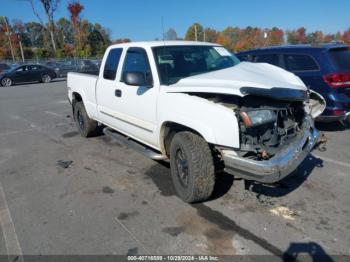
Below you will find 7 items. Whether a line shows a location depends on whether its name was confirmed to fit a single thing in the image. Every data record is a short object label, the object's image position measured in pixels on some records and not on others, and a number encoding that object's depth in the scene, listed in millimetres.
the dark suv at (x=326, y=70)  6035
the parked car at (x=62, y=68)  28656
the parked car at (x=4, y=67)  26119
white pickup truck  3283
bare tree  49094
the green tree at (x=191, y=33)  66138
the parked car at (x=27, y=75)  22953
